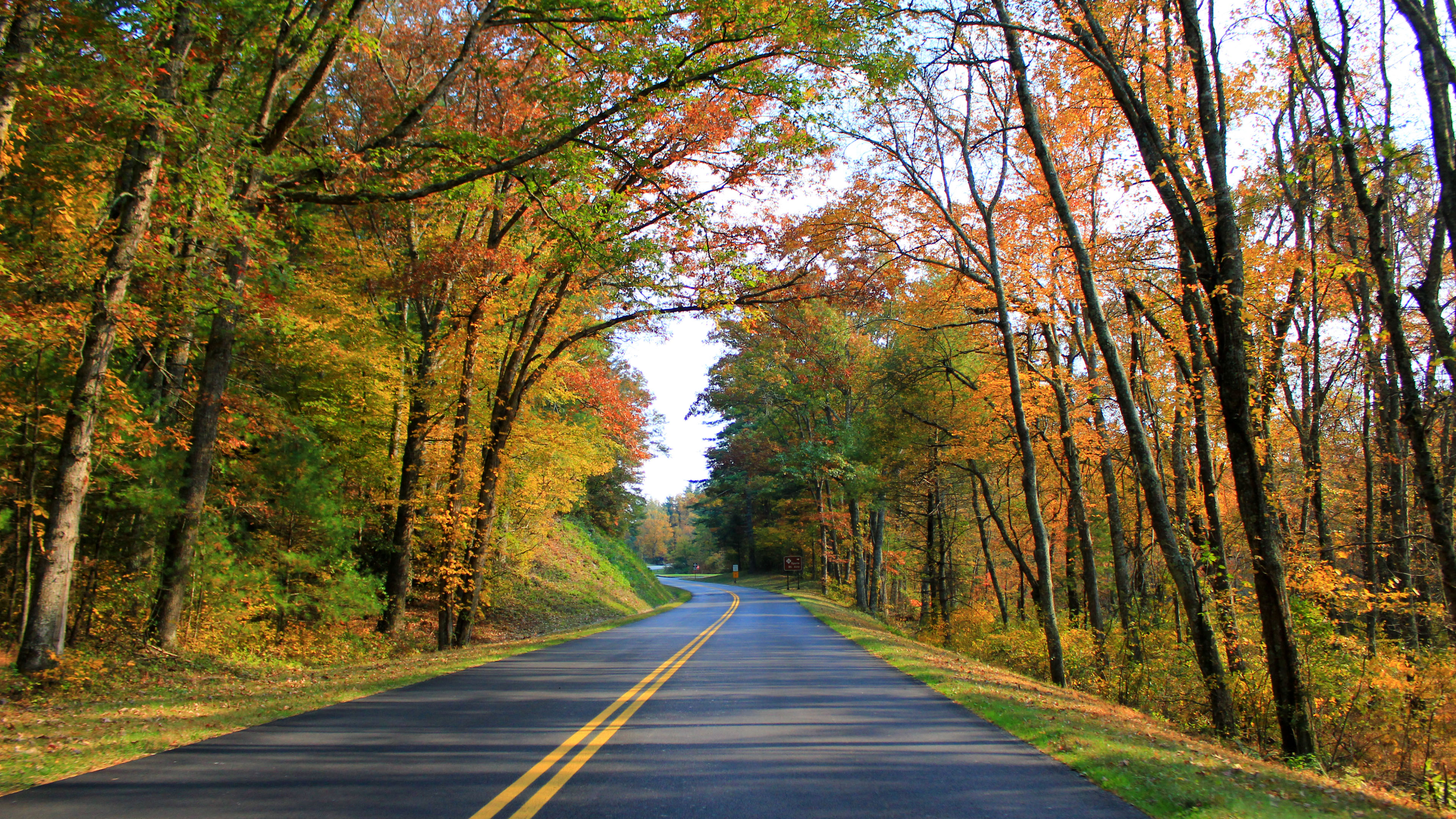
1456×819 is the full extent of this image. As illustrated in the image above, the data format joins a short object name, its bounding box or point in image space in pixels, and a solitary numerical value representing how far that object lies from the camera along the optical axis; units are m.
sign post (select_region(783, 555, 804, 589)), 46.84
